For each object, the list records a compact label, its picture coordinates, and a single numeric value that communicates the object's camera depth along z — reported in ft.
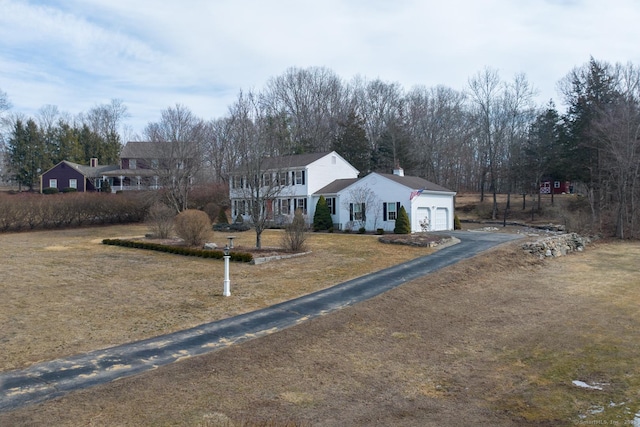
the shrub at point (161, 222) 85.97
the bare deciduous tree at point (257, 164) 70.74
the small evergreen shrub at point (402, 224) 93.20
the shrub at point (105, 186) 162.05
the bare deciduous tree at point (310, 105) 181.78
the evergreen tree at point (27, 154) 194.80
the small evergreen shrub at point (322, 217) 108.78
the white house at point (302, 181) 116.57
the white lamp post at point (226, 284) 44.80
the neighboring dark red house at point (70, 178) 175.83
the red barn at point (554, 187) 171.73
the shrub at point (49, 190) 167.20
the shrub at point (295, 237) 69.05
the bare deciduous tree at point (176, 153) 107.76
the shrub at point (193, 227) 73.05
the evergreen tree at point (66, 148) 202.49
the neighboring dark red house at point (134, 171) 139.74
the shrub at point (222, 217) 122.31
